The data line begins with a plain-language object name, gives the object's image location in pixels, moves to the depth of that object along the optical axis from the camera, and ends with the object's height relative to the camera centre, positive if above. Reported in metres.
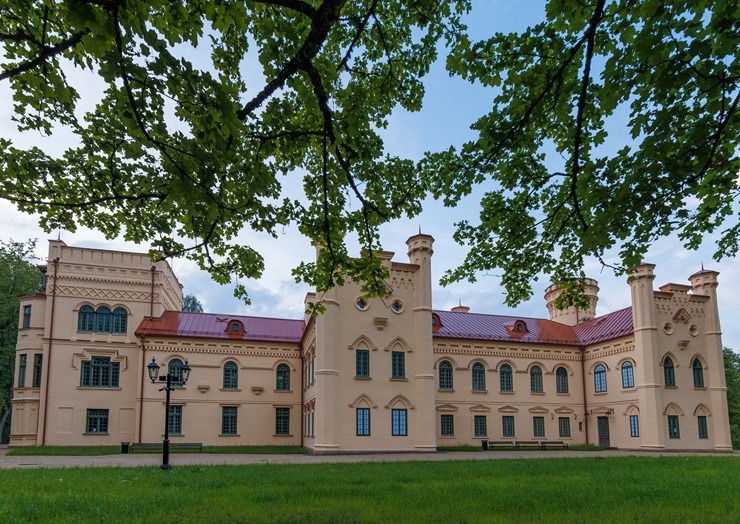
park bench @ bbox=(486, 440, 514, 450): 27.83 -3.73
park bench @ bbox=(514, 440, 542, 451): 28.39 -3.82
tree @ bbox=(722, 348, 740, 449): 38.94 -2.31
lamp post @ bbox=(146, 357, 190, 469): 14.52 -0.16
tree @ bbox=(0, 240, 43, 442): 34.22 +5.24
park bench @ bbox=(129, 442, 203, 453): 24.42 -3.26
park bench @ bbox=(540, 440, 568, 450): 28.36 -3.88
